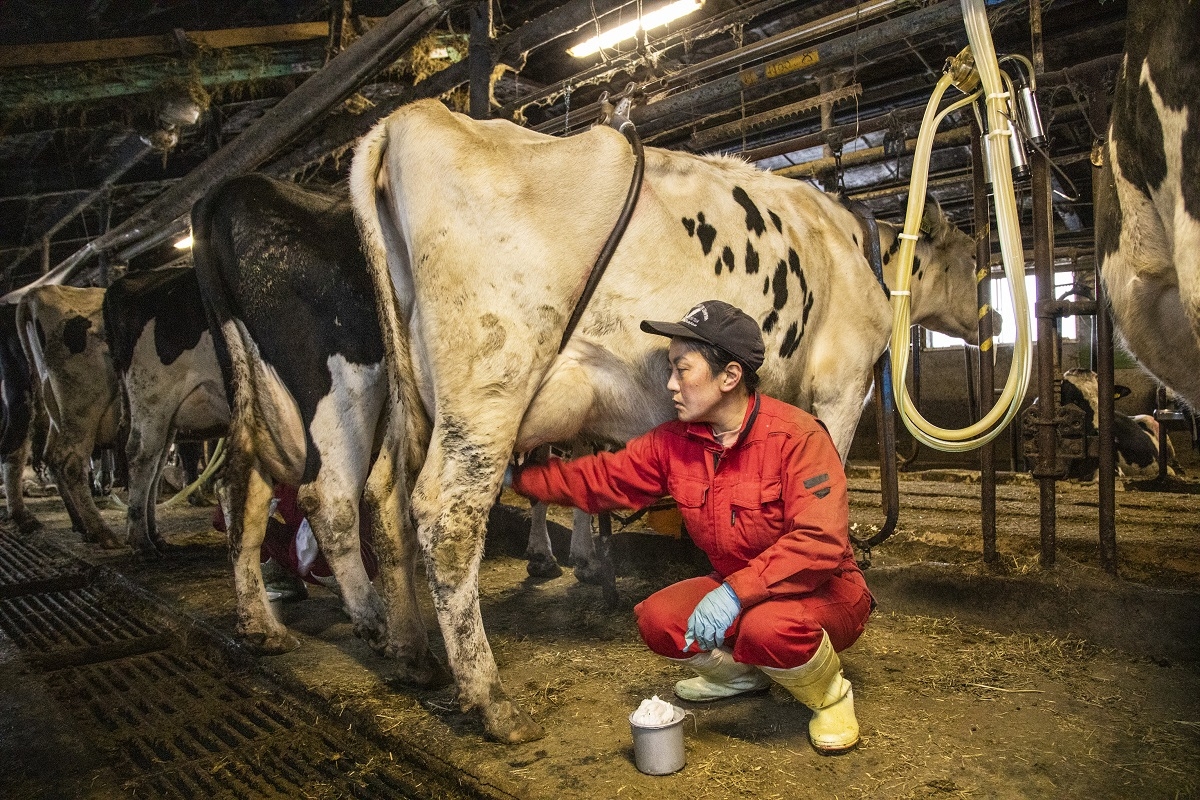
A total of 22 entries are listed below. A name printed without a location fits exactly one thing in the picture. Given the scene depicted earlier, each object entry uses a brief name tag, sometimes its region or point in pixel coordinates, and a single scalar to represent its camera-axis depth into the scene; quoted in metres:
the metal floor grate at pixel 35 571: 5.75
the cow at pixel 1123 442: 9.53
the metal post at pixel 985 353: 4.15
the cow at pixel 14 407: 8.80
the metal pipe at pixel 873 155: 5.25
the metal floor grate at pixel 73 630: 4.18
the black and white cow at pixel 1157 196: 2.00
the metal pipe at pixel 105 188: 9.34
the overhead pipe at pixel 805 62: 4.46
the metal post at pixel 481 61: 5.61
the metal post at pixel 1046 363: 3.88
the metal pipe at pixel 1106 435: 3.72
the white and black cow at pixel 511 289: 2.89
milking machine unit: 2.96
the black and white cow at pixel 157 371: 6.41
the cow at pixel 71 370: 7.94
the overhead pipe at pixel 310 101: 5.07
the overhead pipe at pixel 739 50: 4.52
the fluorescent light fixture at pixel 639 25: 5.03
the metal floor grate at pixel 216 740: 2.67
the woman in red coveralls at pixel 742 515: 2.51
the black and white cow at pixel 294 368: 3.81
